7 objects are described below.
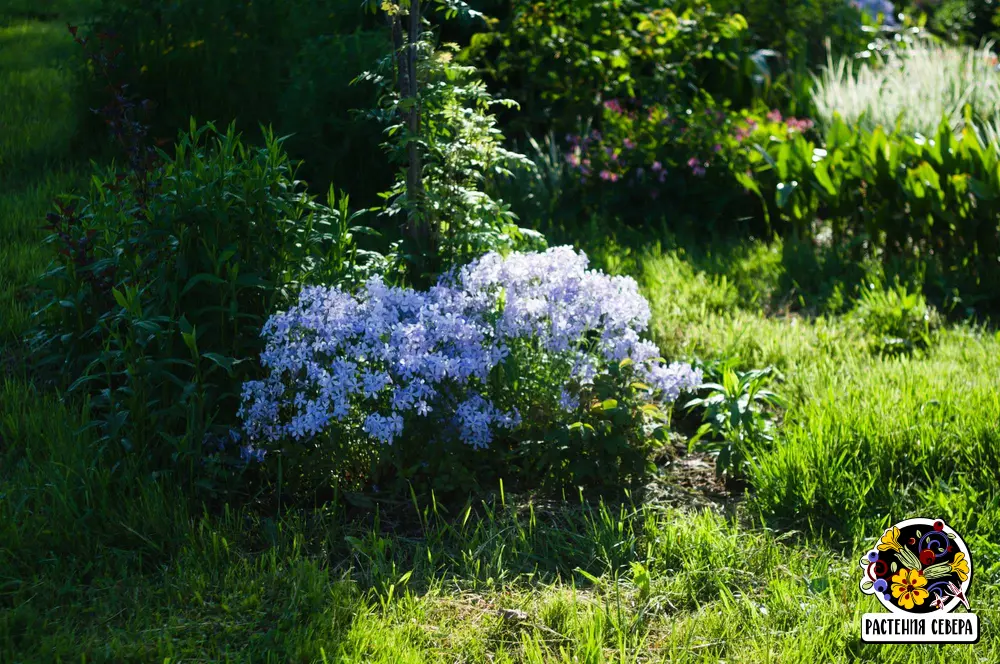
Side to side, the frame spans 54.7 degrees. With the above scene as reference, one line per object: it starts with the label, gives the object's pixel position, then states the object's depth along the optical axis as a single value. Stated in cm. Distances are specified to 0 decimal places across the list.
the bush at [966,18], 1131
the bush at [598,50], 645
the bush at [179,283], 320
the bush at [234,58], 573
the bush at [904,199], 498
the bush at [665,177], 595
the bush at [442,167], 381
